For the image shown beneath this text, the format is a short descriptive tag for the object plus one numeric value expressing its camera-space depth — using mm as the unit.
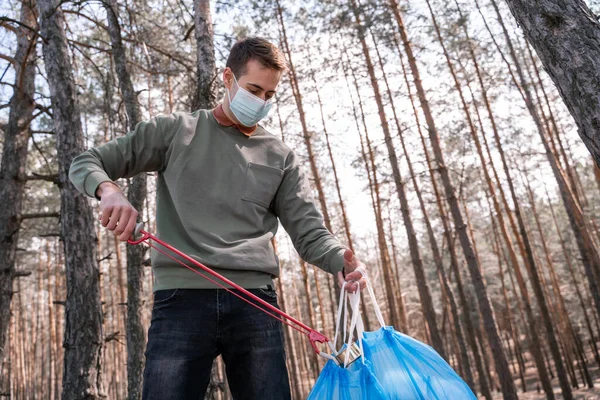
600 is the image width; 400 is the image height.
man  1404
